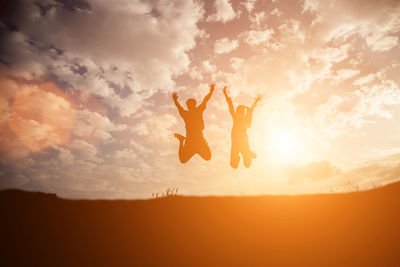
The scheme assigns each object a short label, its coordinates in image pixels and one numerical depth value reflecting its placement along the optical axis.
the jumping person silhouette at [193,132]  9.04
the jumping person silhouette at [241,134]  9.77
